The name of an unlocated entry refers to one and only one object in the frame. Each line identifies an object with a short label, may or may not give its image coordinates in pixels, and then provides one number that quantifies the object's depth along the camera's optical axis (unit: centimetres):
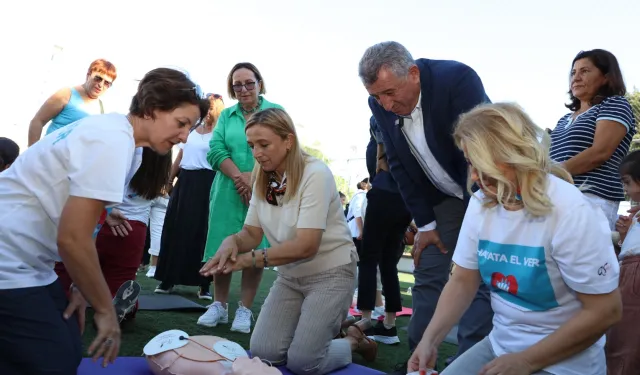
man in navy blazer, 257
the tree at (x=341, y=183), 1734
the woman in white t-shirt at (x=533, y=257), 157
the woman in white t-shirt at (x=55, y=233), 166
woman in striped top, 285
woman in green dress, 390
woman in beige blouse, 282
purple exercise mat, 250
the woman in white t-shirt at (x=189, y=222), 466
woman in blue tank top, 400
